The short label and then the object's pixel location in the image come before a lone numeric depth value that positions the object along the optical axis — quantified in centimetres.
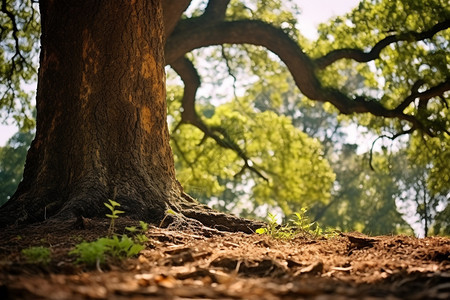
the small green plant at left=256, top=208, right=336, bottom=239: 379
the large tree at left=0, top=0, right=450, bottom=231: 384
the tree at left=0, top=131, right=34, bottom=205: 2869
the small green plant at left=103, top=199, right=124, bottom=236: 293
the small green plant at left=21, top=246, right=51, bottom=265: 211
